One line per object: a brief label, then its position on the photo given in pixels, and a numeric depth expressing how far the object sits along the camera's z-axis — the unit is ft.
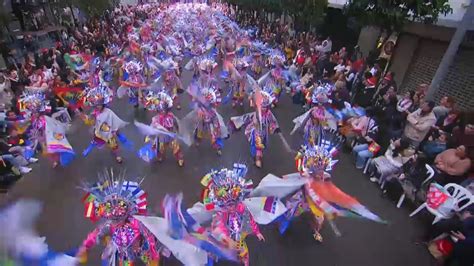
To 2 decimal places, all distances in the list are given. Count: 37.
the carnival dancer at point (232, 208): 13.24
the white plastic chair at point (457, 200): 15.05
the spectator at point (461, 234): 13.48
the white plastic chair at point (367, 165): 23.52
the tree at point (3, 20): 42.98
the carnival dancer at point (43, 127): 22.69
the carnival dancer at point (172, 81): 36.17
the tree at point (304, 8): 49.88
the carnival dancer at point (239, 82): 34.73
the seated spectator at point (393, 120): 23.08
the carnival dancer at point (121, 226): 12.26
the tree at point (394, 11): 27.02
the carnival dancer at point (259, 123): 23.21
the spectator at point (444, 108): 21.85
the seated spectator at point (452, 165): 16.57
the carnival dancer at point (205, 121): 25.09
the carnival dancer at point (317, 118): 23.79
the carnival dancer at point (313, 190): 14.96
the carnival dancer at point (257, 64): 46.06
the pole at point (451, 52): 22.99
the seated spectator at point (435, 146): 18.92
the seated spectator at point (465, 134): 16.90
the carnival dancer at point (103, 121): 23.21
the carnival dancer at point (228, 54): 37.70
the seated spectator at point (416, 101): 24.61
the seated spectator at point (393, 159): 20.61
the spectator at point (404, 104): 24.47
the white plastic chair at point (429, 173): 17.70
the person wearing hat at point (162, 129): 23.11
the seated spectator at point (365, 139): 23.34
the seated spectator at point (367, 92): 29.12
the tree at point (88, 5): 67.72
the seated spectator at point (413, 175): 18.97
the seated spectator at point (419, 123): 21.22
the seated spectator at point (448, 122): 20.35
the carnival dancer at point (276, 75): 35.35
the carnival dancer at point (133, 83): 34.82
